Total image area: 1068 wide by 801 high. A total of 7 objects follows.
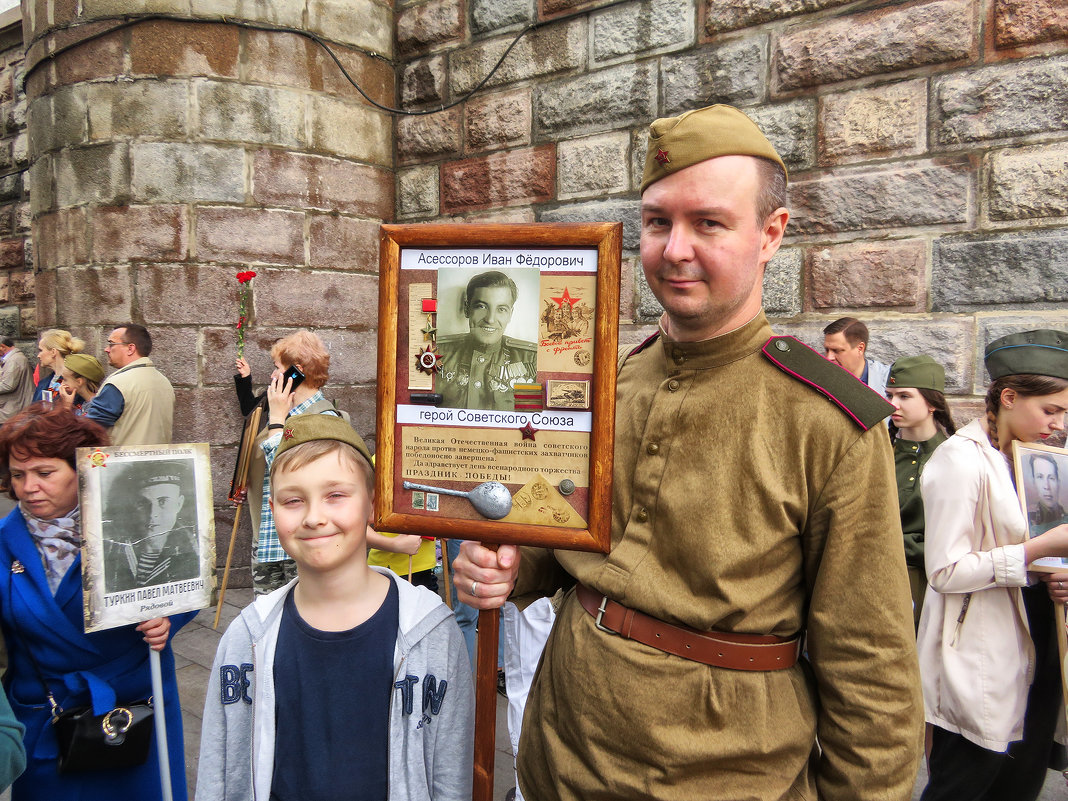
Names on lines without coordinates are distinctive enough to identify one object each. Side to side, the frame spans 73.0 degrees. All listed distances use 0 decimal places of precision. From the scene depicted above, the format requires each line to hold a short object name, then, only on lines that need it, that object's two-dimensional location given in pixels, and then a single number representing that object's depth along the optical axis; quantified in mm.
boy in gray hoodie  1631
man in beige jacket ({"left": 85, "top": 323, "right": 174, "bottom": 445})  4609
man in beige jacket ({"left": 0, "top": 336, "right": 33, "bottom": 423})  8141
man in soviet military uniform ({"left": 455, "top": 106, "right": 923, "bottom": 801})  1323
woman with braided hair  2371
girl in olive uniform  3234
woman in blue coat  2029
